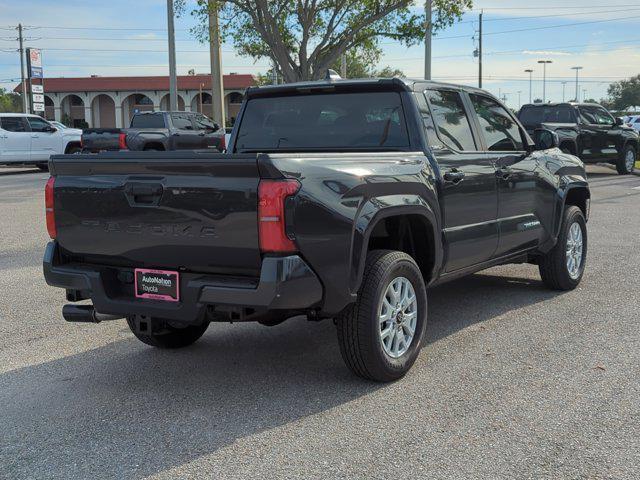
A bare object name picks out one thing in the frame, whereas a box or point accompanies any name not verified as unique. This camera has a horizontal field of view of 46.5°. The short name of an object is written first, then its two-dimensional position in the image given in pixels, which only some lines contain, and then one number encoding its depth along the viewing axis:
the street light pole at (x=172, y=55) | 28.17
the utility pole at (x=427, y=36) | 25.86
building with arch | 67.94
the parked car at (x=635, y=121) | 47.47
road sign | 42.36
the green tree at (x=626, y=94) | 124.88
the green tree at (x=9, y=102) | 101.24
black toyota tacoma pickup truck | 3.94
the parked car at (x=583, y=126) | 19.95
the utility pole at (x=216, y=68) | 27.23
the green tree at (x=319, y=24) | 23.75
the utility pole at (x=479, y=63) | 61.40
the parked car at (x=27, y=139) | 24.14
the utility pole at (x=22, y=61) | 60.47
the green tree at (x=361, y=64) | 64.94
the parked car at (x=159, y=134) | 22.92
